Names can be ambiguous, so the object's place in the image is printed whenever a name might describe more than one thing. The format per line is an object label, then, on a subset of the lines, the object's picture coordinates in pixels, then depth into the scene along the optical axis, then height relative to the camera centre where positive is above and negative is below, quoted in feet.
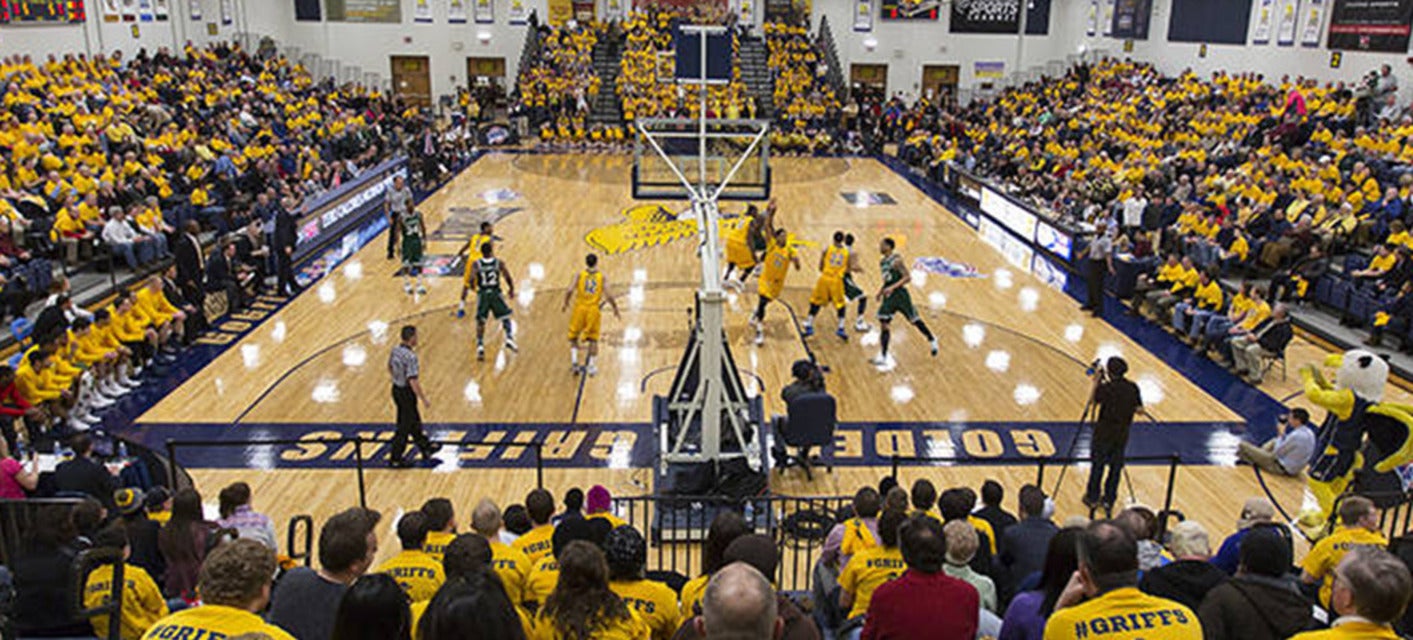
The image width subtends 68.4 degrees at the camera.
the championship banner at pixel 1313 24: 81.61 +2.51
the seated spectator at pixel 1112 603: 11.49 -5.96
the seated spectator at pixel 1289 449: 32.91 -12.20
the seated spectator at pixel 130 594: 16.76 -8.86
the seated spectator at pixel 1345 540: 18.99 -8.52
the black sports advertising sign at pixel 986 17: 129.80 +3.97
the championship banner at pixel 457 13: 127.13 +2.86
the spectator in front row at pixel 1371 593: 11.00 -5.51
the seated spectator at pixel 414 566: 15.55 -7.74
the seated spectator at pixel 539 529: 17.48 -8.19
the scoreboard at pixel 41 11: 75.25 +1.17
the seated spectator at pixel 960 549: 15.47 -7.17
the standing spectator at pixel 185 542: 19.15 -9.11
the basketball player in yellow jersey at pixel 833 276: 44.27 -9.54
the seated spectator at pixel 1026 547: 18.51 -8.59
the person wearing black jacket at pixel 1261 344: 41.39 -11.27
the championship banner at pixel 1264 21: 88.69 +2.91
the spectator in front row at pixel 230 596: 10.74 -5.86
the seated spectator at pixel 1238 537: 20.18 -9.19
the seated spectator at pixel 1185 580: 15.10 -7.46
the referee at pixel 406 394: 31.96 -10.81
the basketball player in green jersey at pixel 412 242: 53.06 -10.15
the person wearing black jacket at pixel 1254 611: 13.61 -7.12
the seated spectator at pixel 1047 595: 14.08 -7.27
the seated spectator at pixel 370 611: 11.38 -6.11
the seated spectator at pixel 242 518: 20.34 -9.27
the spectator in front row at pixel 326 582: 13.16 -6.82
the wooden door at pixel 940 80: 133.18 -3.96
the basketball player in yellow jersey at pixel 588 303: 40.04 -9.81
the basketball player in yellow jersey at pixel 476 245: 42.75 -8.65
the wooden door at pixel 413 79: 129.39 -5.20
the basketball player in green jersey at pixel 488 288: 41.88 -9.79
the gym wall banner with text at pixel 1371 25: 72.18 +2.33
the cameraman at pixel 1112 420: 29.19 -10.07
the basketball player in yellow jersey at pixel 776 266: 44.73 -9.23
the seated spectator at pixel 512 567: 15.99 -7.95
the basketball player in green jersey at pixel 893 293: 42.14 -9.72
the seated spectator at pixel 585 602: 12.75 -6.72
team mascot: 28.07 -9.59
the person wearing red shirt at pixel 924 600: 13.00 -6.73
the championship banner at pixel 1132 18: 111.55 +3.63
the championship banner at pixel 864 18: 130.82 +3.47
